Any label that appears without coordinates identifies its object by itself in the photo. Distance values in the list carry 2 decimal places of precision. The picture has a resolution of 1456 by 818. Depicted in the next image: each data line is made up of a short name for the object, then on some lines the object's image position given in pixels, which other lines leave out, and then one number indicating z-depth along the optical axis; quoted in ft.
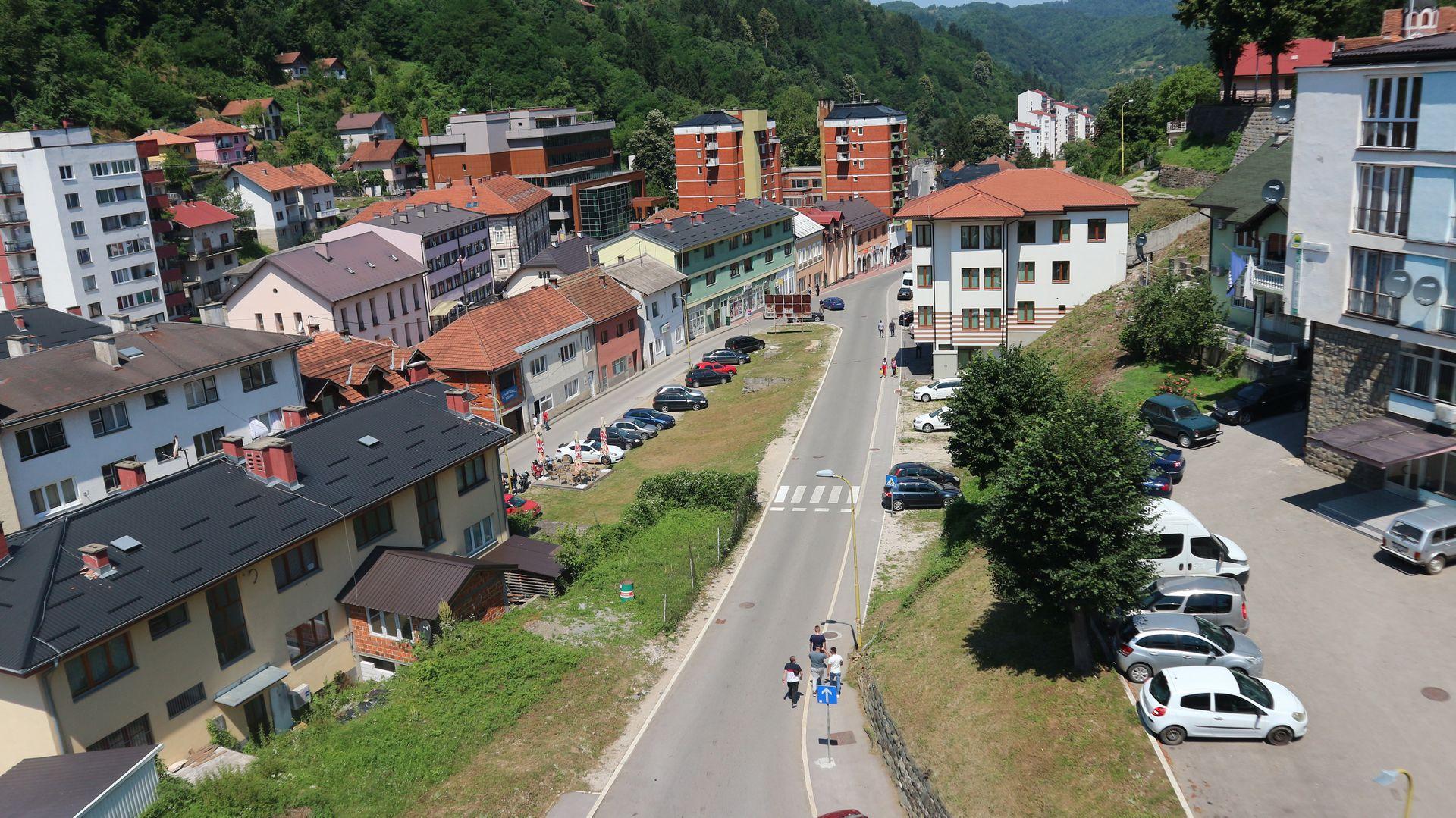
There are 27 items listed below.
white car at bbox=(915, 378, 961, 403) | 188.64
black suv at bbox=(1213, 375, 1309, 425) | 130.82
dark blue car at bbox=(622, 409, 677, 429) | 199.00
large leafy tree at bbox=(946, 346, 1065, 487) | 115.14
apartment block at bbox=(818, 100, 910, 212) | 422.82
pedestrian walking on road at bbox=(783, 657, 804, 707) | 96.53
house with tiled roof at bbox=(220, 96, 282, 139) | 465.06
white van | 91.45
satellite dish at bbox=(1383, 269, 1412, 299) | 98.63
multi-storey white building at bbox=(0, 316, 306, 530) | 129.18
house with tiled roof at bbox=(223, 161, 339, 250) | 363.97
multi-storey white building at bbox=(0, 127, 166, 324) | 254.27
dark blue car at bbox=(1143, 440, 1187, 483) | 116.37
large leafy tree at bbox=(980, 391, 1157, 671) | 77.41
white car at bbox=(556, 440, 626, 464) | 178.91
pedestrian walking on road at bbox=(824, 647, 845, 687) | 96.12
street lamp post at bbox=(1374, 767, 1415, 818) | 49.40
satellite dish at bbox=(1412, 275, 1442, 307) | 95.71
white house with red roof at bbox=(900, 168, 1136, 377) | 189.88
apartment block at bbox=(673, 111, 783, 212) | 400.88
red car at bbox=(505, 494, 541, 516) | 155.33
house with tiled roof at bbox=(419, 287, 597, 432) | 189.16
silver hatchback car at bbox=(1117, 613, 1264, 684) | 77.15
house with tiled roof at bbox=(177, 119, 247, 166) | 415.23
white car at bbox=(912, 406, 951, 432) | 175.42
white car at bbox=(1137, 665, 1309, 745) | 69.62
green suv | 127.03
